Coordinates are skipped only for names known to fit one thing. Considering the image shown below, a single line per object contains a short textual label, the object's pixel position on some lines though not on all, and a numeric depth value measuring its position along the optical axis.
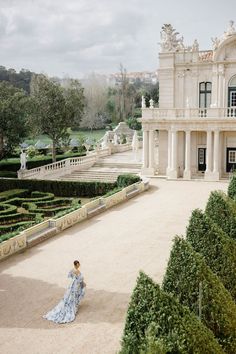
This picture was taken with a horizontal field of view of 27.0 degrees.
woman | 13.23
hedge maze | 24.81
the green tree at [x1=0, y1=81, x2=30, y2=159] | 38.34
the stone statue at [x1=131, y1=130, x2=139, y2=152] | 49.38
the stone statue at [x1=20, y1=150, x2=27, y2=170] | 39.40
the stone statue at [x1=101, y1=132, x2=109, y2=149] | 53.16
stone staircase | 40.96
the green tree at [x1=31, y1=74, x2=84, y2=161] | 42.00
